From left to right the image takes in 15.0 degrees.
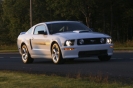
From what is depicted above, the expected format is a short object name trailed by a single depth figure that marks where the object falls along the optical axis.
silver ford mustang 15.58
